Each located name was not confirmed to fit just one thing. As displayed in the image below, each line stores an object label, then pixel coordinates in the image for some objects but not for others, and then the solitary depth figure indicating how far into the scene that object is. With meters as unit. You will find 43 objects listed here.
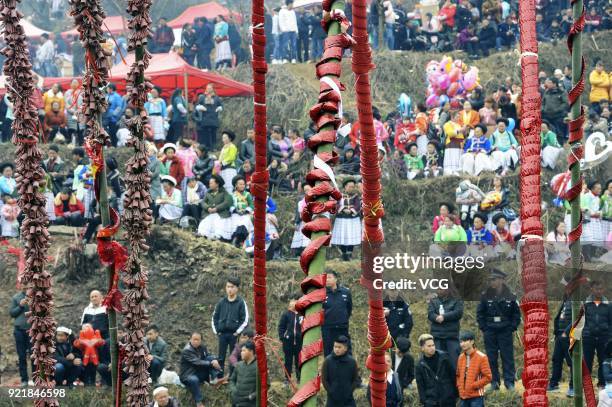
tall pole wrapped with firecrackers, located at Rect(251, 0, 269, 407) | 8.16
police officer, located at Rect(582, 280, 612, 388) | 16.25
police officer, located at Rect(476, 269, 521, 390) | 17.03
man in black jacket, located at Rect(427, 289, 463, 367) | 16.30
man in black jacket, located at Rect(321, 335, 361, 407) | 15.41
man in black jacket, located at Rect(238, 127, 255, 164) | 23.51
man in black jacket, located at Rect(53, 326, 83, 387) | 17.81
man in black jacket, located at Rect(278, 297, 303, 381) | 17.55
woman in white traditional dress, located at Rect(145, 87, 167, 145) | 26.17
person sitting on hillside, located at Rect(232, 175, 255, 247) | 21.84
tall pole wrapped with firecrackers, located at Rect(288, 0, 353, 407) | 5.70
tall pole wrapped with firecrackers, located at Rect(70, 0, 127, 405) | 8.45
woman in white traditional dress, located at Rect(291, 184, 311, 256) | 22.84
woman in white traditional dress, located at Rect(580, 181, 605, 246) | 19.70
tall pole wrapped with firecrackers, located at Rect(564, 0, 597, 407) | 7.33
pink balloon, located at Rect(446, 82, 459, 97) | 27.16
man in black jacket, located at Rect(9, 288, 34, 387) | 18.56
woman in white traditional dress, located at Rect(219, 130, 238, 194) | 23.50
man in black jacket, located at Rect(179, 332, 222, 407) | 17.61
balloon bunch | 27.00
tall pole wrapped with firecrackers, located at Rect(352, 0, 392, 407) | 7.75
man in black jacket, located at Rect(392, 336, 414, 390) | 15.97
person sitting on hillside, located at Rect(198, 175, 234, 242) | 22.03
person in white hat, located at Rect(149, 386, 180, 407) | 15.07
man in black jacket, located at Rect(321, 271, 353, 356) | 17.44
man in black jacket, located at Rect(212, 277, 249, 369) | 18.00
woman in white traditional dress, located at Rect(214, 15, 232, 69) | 31.91
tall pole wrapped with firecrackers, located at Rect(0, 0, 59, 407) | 8.73
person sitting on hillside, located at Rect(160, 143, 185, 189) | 22.94
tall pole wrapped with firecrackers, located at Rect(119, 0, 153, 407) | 8.43
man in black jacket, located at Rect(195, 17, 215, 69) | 31.91
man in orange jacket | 15.45
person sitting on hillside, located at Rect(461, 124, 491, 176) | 23.88
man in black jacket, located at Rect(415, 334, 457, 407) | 15.51
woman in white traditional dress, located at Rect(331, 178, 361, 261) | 20.78
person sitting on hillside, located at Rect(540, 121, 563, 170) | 24.59
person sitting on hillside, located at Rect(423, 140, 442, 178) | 25.09
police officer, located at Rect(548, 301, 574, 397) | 15.82
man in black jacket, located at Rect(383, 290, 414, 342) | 17.19
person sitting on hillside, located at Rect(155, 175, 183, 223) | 22.53
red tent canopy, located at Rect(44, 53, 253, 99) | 28.19
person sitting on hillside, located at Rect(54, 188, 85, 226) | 23.09
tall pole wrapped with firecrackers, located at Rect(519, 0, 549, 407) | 5.63
